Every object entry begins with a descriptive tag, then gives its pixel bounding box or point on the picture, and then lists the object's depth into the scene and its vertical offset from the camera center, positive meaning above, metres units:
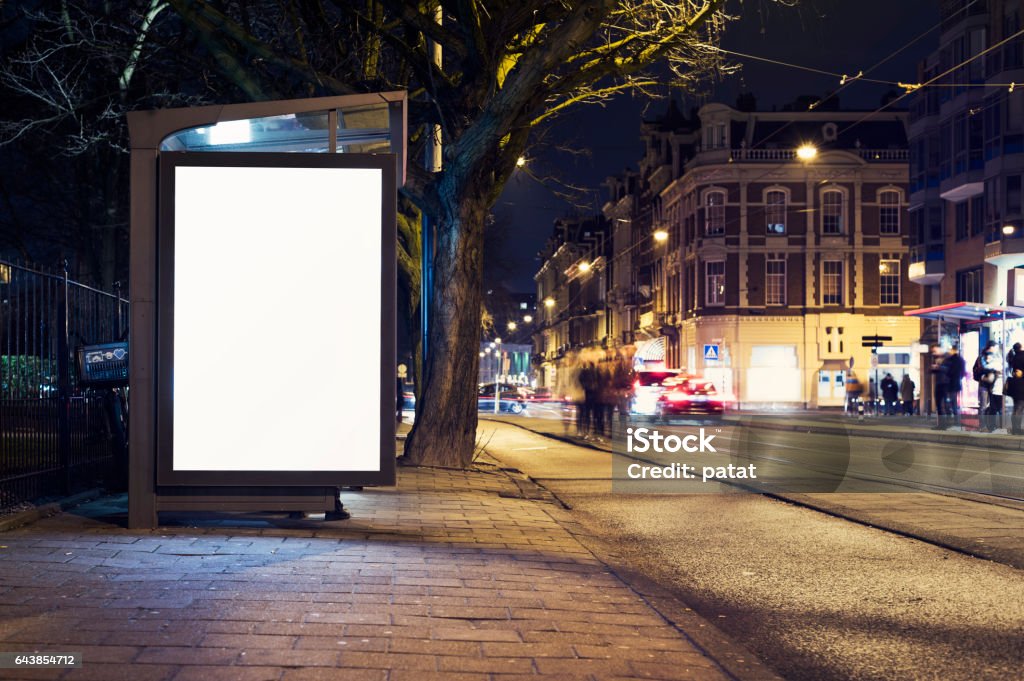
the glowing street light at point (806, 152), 42.81 +8.20
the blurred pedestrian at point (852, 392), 46.11 -0.79
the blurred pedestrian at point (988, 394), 26.20 -0.50
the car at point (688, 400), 33.94 -0.77
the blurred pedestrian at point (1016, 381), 23.75 -0.17
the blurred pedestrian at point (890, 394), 43.88 -0.79
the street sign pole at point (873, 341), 41.66 +1.16
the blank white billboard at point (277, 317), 8.49 +0.42
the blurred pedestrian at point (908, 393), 42.53 -0.73
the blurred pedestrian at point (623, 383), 27.75 -0.22
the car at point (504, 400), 54.84 -1.23
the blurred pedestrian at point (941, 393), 28.44 -0.49
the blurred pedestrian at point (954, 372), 28.11 +0.02
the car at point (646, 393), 35.22 -0.59
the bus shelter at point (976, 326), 28.58 +1.26
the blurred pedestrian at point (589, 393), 27.84 -0.46
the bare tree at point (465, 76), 13.95 +3.81
